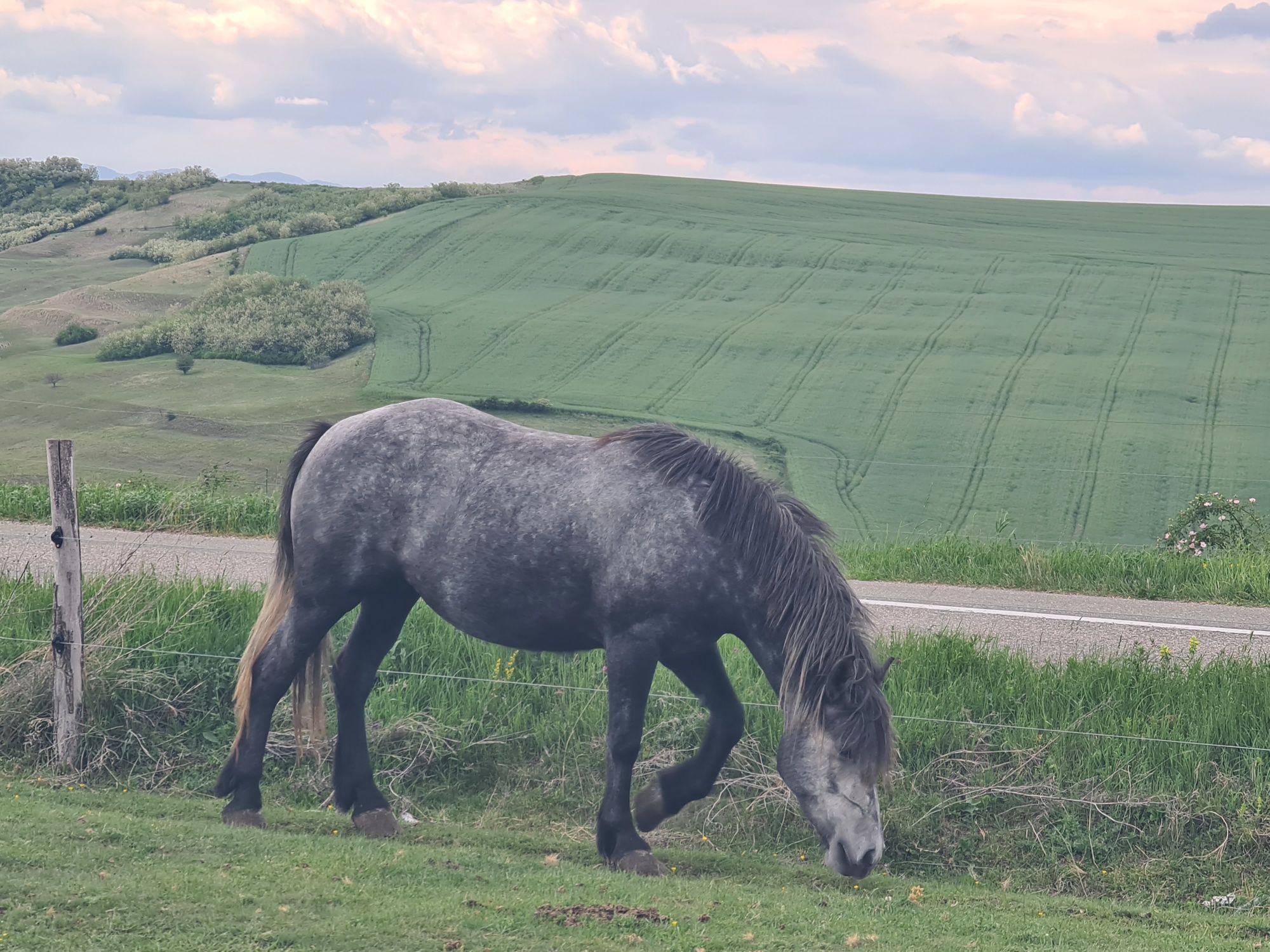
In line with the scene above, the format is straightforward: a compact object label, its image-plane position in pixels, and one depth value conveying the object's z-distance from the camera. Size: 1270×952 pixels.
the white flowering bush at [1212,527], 12.21
